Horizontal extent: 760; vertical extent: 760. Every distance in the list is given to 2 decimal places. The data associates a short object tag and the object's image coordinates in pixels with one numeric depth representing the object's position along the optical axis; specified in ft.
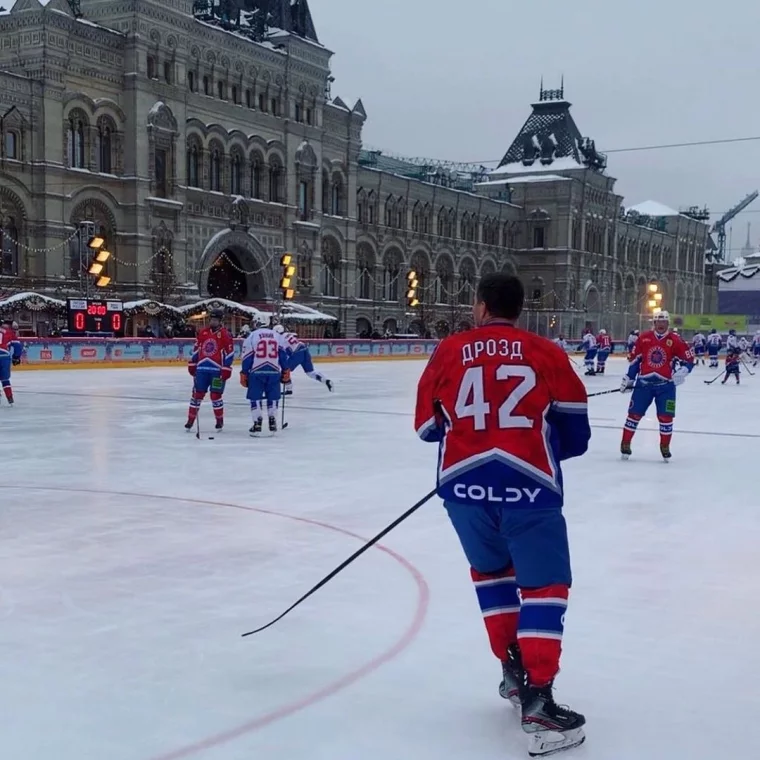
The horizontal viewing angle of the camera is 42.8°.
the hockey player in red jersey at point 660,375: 33.73
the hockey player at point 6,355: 50.21
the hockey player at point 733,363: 82.79
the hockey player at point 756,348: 131.23
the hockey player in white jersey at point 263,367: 38.81
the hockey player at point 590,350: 92.63
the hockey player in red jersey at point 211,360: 39.55
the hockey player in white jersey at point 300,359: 48.16
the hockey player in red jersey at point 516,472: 10.80
